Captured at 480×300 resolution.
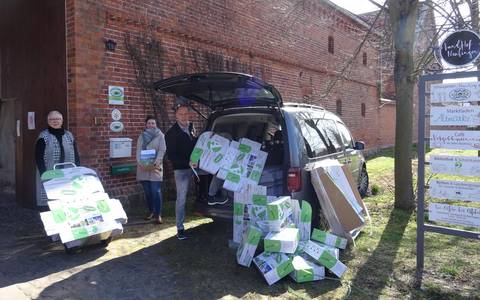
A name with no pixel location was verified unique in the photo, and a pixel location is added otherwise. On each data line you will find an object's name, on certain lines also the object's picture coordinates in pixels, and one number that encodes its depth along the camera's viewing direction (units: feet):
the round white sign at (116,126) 25.30
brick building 23.72
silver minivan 16.93
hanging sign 14.55
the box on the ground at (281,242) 14.39
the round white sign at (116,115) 25.35
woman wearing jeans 22.41
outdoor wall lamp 24.90
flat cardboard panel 17.38
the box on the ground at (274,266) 14.19
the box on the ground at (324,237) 16.38
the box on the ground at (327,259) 14.62
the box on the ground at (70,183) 16.85
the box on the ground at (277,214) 15.12
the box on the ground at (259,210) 15.69
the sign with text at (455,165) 13.89
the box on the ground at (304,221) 16.22
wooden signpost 13.80
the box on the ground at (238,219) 16.83
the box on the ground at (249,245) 15.10
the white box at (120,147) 25.00
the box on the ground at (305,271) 14.30
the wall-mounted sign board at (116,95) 25.09
